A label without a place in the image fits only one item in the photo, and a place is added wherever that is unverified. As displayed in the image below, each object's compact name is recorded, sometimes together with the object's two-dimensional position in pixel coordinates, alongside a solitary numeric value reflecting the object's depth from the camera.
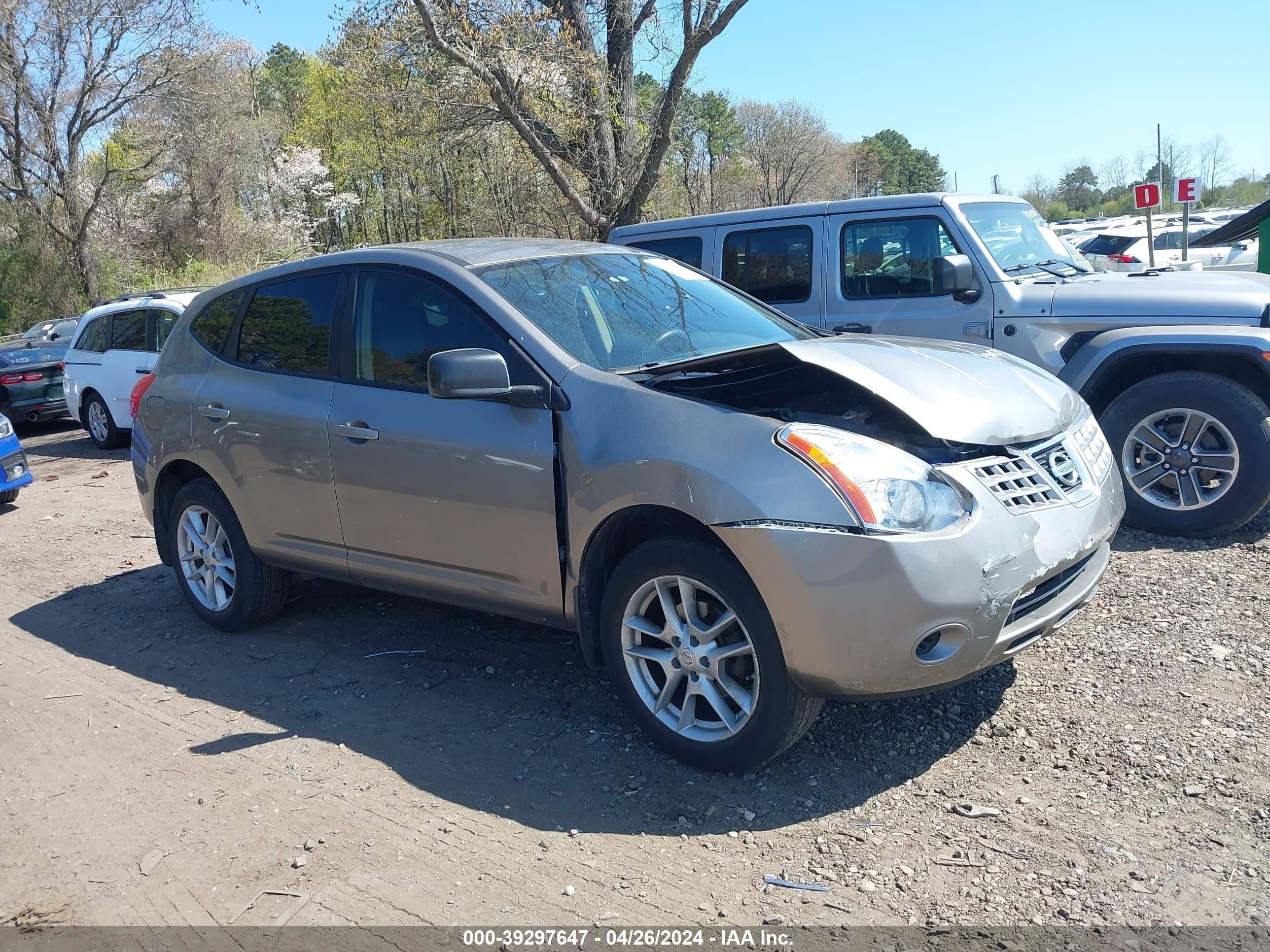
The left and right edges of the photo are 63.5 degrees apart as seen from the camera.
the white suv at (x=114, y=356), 11.78
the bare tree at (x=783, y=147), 54.59
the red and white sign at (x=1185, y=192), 16.61
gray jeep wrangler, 5.76
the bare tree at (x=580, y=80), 14.45
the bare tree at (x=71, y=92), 26.33
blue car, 9.47
